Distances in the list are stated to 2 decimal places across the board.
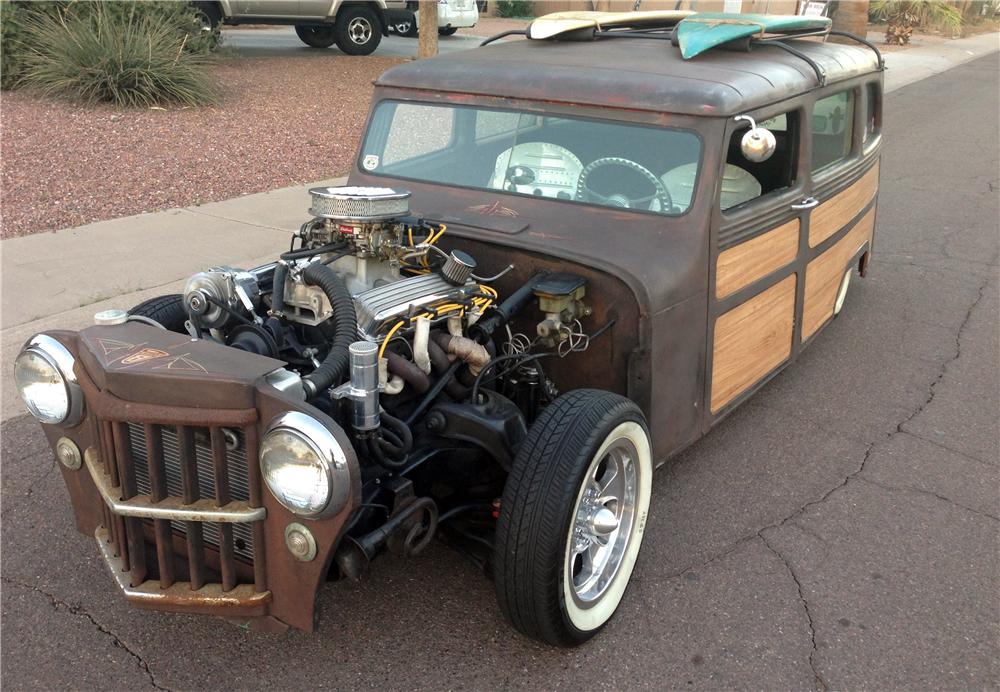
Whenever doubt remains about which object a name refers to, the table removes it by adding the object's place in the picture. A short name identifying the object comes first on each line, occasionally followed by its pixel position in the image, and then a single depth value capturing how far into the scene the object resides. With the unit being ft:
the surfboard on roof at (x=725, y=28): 12.66
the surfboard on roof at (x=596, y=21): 14.17
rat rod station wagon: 8.19
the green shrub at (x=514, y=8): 83.15
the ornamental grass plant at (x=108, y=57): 33.53
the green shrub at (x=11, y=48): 34.50
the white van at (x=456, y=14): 57.52
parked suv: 46.52
